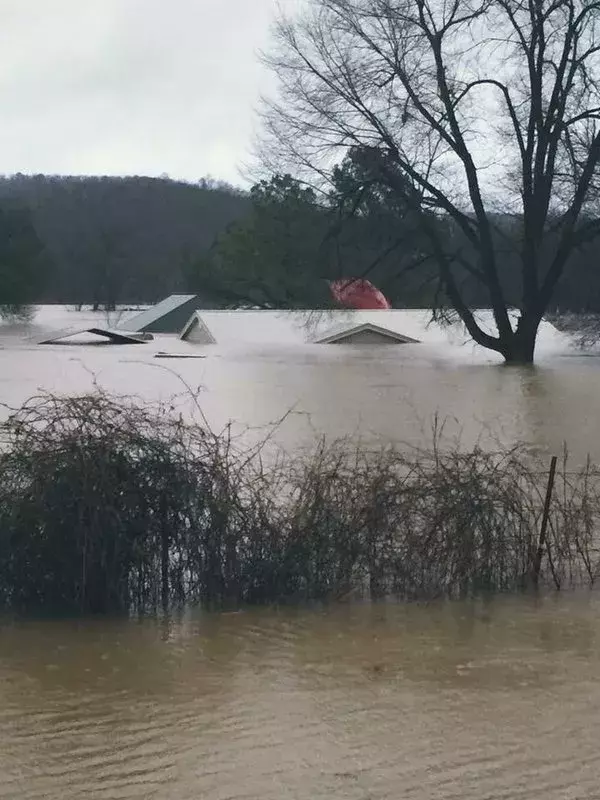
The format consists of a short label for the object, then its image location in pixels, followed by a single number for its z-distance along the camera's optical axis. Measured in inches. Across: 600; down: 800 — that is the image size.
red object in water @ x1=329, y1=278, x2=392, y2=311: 1501.0
